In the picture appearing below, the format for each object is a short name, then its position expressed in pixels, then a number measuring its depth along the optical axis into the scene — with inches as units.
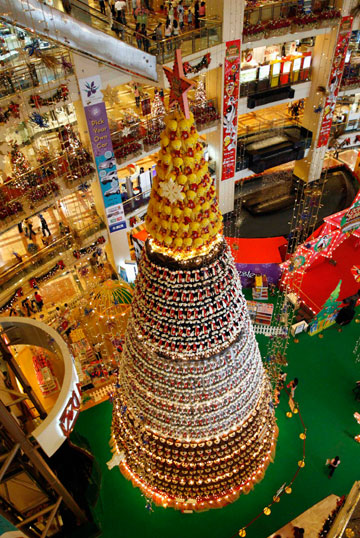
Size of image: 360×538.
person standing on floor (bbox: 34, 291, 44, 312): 530.3
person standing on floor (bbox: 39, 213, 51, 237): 574.9
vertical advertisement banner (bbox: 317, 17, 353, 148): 608.4
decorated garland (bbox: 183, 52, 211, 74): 509.4
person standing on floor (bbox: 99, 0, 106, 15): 570.4
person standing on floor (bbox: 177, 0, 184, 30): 595.2
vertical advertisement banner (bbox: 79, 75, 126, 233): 447.8
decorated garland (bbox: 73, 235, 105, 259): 519.4
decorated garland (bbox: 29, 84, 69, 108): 413.0
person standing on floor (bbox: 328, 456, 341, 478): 368.2
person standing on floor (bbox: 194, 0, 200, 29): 540.2
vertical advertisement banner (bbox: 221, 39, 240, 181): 547.8
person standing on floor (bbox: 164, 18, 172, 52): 570.1
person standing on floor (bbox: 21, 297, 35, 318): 523.5
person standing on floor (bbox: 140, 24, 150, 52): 466.9
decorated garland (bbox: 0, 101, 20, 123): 397.4
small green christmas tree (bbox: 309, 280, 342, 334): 469.7
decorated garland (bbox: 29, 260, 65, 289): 476.4
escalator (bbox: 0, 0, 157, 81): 331.3
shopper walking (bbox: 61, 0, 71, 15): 416.5
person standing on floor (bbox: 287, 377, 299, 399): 426.6
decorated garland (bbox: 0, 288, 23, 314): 444.0
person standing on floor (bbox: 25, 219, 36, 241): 588.6
